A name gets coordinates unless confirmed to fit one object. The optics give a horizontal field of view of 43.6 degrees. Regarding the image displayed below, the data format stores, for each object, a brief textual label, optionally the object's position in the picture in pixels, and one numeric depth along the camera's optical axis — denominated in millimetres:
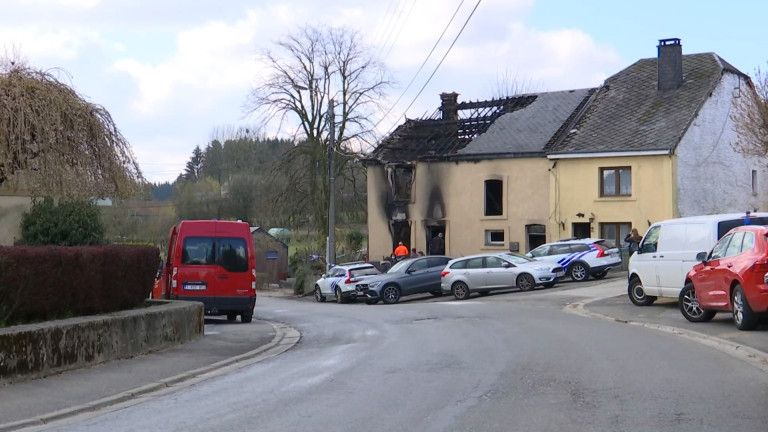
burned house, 44750
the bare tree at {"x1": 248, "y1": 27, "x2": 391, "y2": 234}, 56281
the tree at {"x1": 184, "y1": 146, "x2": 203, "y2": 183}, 73906
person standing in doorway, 45691
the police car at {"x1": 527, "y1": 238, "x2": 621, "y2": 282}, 33625
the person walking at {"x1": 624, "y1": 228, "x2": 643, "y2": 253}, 33975
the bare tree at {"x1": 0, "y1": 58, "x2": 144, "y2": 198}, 15312
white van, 19625
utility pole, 40875
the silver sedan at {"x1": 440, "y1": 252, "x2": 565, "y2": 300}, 31969
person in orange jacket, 42284
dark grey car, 33750
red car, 15234
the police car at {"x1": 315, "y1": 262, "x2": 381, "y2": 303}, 36000
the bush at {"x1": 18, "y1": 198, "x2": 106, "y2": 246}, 20469
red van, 22062
